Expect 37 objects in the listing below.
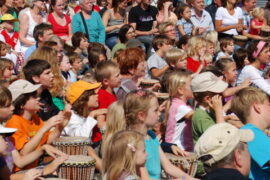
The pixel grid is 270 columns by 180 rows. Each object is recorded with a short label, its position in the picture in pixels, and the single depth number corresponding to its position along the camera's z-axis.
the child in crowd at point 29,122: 6.67
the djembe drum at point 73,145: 7.16
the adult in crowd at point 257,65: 10.72
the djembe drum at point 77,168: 6.66
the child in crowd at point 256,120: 5.66
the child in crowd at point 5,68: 9.41
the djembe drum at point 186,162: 7.01
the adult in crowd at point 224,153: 4.94
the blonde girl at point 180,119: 7.95
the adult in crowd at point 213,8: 15.78
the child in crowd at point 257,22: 16.17
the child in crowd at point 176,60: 10.69
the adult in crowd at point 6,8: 13.72
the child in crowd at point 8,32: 12.60
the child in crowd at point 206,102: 7.43
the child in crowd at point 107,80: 8.62
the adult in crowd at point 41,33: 10.93
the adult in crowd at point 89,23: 12.93
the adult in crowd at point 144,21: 14.05
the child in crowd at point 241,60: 11.73
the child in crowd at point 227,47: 13.43
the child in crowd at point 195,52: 11.52
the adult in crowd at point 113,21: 13.96
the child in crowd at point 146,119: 6.45
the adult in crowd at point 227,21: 15.25
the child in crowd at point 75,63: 10.96
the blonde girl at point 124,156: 5.40
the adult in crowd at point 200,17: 14.70
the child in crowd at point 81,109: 7.64
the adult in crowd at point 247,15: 15.84
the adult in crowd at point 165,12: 14.80
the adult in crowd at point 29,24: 12.35
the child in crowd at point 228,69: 10.20
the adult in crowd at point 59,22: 12.66
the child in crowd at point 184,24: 14.49
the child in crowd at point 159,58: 11.17
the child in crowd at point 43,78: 8.10
